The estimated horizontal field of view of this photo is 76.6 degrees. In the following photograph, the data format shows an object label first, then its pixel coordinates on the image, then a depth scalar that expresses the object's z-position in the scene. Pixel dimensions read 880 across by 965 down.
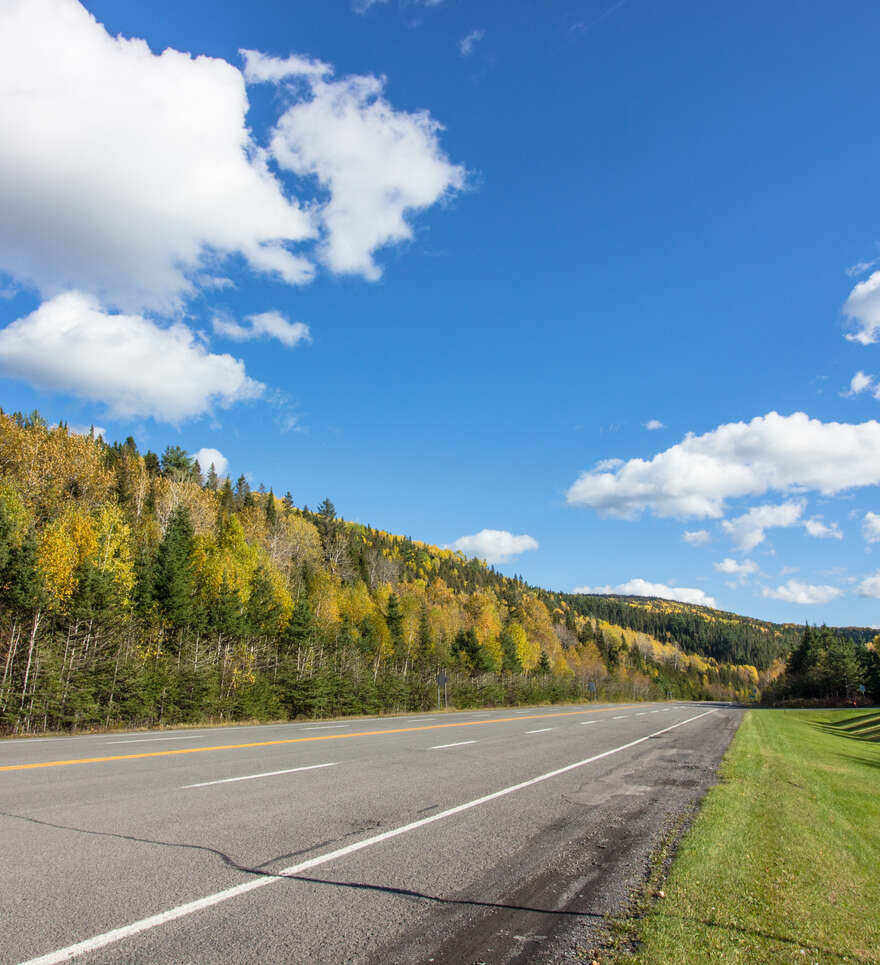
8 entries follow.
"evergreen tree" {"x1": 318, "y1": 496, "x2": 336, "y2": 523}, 92.34
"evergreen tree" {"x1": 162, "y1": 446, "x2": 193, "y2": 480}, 84.50
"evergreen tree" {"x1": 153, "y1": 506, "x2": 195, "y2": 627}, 34.22
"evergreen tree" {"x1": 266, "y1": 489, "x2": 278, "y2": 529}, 75.32
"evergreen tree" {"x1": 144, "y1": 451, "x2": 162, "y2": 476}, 89.91
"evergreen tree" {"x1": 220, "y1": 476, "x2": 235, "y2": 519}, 84.12
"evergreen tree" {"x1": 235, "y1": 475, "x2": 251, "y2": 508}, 100.69
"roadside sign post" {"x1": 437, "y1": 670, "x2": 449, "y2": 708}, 43.72
